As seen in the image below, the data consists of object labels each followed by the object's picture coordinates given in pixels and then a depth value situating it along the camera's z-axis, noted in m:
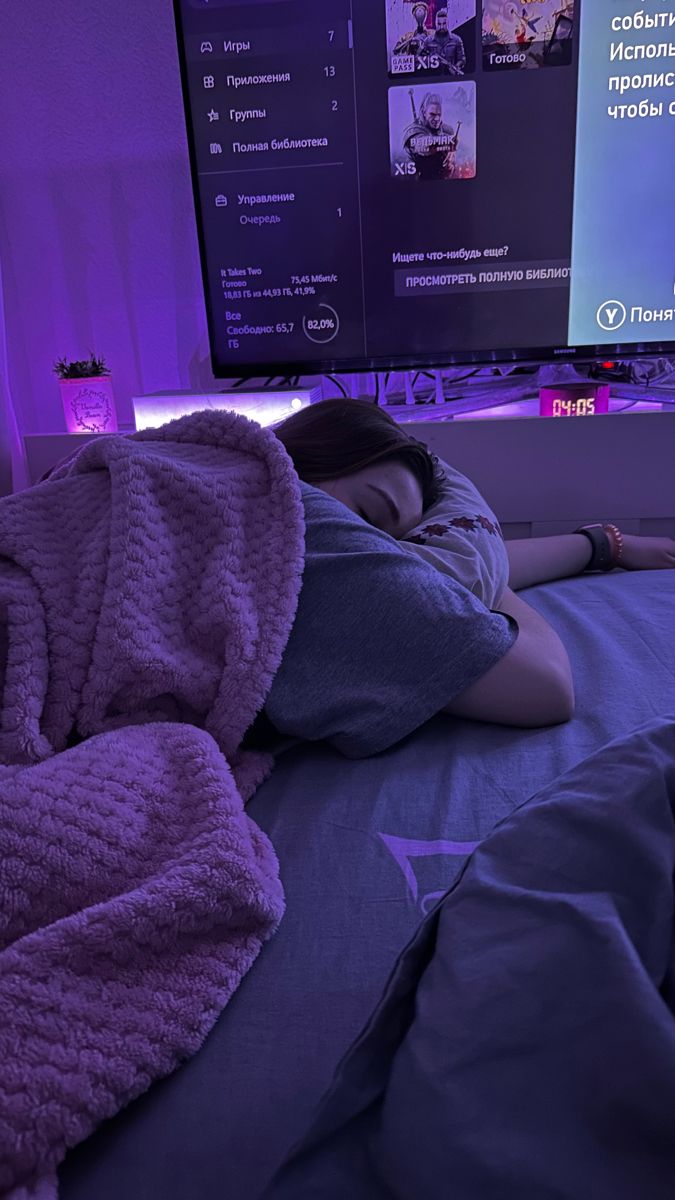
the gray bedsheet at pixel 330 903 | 0.42
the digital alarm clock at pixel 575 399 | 1.65
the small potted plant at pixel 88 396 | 1.81
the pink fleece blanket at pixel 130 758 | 0.44
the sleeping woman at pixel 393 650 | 0.74
